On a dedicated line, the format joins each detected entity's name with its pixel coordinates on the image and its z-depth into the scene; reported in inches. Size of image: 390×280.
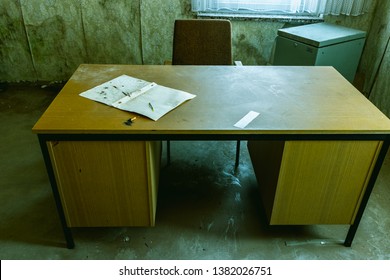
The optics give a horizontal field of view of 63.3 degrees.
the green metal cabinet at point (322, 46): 95.6
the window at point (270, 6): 116.3
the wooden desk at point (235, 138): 50.9
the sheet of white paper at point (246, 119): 51.2
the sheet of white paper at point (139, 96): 55.4
